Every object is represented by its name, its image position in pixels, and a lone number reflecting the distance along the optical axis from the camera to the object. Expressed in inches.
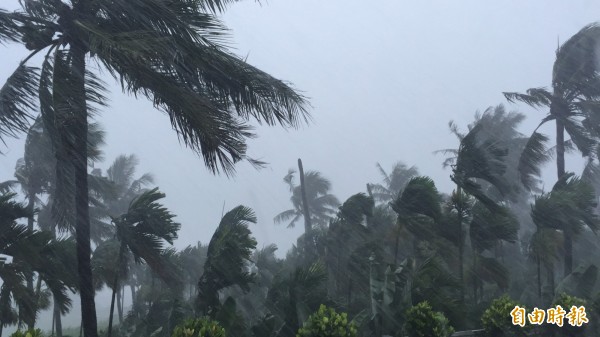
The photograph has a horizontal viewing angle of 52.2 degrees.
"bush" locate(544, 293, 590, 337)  484.7
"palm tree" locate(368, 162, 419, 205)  1692.9
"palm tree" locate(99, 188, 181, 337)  385.1
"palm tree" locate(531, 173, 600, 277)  641.0
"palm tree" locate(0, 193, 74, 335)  374.0
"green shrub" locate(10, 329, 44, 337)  228.2
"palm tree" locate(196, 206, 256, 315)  423.5
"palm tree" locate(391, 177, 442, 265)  582.9
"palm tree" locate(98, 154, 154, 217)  1510.8
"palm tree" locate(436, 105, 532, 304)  592.4
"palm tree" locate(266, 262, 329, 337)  419.2
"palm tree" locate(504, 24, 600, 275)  800.9
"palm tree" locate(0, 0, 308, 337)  267.4
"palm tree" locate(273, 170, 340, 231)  1829.5
